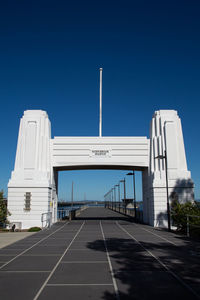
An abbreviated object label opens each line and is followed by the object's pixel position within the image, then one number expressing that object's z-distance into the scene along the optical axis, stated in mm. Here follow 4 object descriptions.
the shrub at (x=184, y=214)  16131
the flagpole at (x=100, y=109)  26931
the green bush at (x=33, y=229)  19516
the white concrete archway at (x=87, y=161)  22453
